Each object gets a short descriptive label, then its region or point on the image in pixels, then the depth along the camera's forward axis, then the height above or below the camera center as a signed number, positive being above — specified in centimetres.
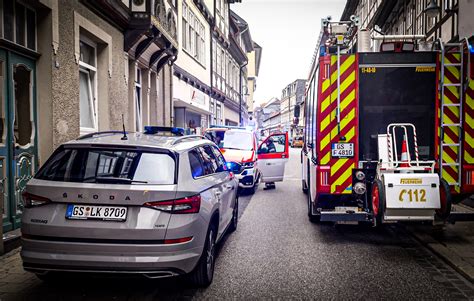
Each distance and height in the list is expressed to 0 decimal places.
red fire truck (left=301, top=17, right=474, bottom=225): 638 +35
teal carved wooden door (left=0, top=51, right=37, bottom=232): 622 +21
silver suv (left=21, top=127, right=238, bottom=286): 384 -62
